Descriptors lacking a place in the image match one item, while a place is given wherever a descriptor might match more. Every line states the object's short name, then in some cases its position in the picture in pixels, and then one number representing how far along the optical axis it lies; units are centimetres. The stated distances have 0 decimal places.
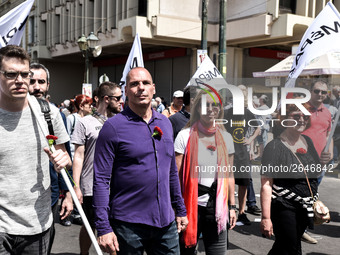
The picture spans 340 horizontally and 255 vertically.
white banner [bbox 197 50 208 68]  1103
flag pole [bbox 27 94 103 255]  260
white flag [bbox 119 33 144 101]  684
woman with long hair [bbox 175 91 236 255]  350
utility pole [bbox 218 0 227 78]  1084
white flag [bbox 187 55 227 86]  625
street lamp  1645
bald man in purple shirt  281
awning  1177
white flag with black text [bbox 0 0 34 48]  481
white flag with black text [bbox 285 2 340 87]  446
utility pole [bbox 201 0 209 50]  1181
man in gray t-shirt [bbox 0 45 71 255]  256
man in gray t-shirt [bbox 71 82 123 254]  428
